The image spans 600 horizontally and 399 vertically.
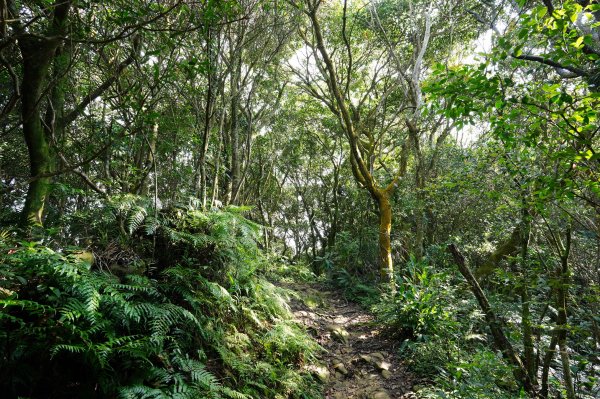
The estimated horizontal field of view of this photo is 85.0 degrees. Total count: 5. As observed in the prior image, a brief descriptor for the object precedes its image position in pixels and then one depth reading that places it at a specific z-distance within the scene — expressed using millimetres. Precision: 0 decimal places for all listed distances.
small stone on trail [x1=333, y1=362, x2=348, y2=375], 5352
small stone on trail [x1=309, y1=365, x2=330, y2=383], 4945
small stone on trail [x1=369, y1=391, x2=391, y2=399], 4664
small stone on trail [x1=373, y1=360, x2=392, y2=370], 5453
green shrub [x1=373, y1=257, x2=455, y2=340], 5969
